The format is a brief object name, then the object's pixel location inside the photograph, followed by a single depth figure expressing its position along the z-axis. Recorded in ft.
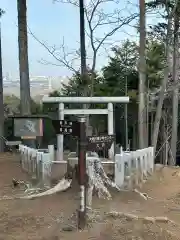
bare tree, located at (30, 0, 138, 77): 42.27
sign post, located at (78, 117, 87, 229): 17.38
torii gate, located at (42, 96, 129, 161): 28.68
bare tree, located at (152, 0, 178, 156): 43.11
